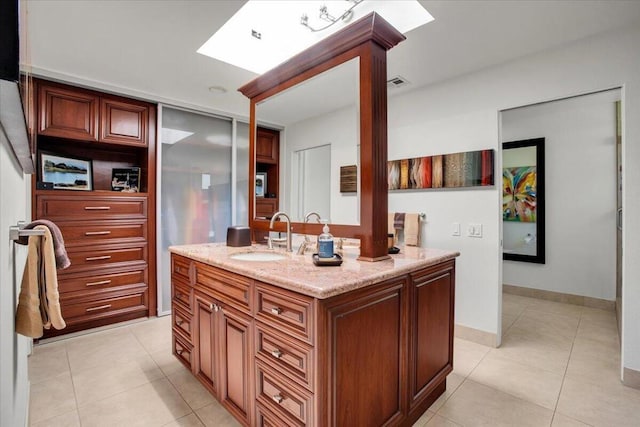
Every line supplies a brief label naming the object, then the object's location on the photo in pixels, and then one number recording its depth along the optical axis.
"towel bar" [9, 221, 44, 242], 0.99
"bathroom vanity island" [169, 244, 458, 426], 1.20
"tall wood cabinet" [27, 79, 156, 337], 2.84
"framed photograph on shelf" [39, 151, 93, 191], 2.94
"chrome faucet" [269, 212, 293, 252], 2.23
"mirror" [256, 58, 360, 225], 1.93
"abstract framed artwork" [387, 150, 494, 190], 2.66
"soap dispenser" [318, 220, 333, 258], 1.65
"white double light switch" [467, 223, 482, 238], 2.72
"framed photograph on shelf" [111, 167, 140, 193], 3.36
